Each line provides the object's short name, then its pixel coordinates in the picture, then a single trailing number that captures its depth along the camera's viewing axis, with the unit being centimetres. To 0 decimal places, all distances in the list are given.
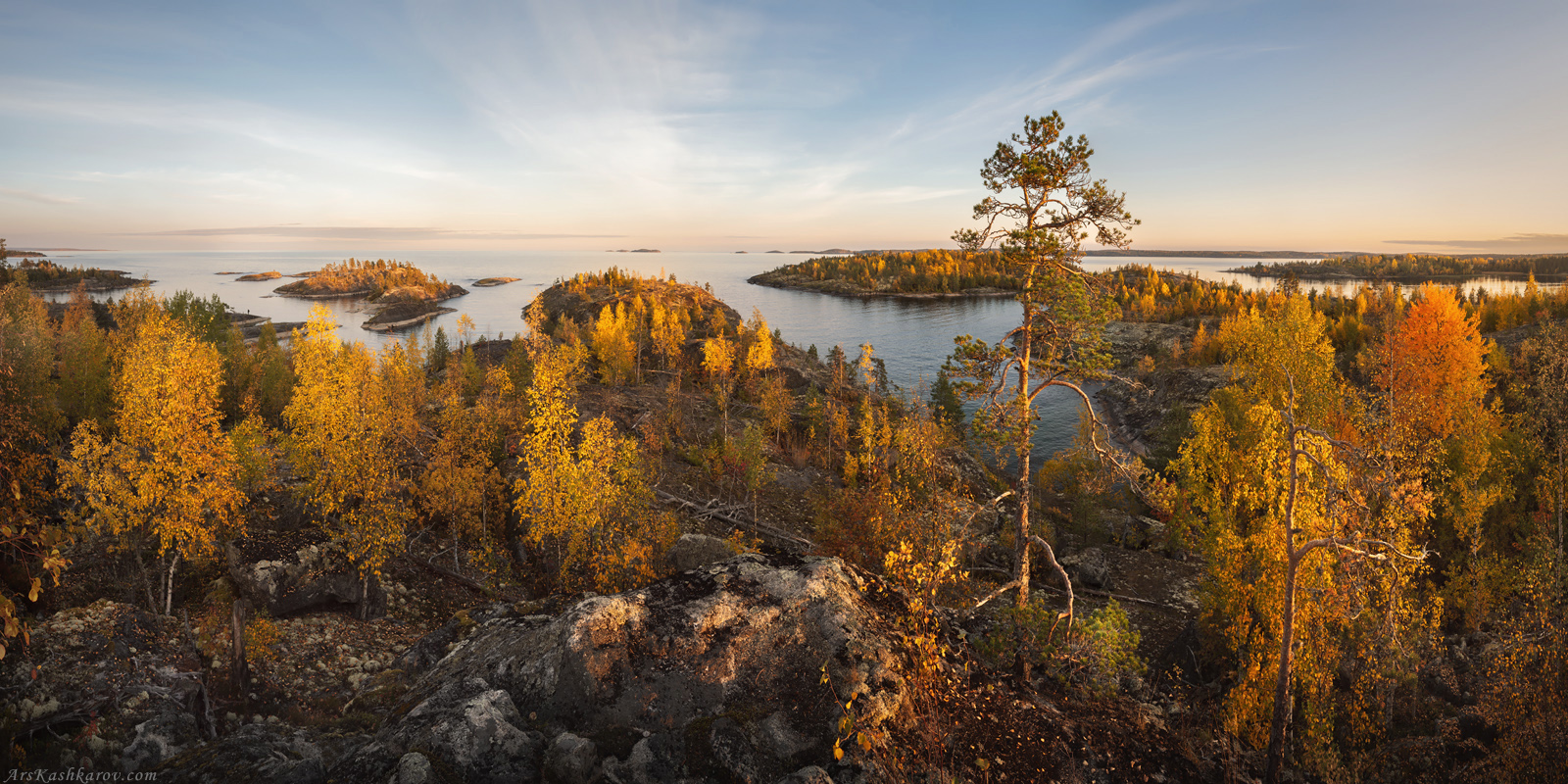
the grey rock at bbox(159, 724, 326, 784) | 763
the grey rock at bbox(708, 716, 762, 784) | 766
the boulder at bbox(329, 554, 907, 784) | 783
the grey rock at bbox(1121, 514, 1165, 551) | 3719
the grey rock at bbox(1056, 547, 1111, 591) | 2772
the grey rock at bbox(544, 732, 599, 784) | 770
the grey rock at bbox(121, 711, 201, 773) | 986
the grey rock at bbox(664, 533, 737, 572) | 1805
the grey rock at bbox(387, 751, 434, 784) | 693
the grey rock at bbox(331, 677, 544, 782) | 755
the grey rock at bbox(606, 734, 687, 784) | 768
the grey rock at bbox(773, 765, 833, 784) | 704
